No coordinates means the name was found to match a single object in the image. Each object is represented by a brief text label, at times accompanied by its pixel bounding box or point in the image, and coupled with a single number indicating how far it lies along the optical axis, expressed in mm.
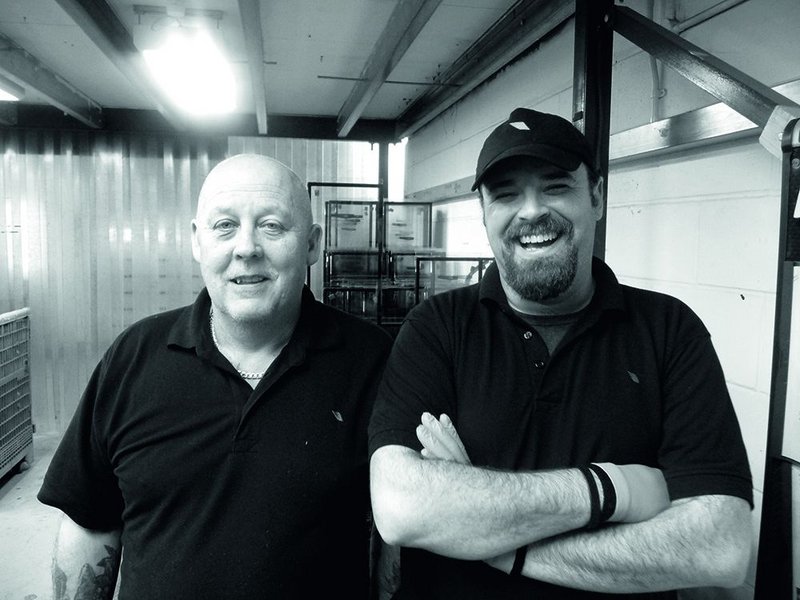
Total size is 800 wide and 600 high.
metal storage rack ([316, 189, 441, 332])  4250
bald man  1280
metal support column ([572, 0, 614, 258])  1955
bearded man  1062
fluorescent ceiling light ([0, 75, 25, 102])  3764
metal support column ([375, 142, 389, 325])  4269
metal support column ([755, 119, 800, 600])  1061
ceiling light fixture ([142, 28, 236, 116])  2977
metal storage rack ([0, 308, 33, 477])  4164
